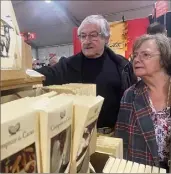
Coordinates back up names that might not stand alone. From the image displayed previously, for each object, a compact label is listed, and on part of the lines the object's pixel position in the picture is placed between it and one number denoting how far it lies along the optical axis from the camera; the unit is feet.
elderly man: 5.14
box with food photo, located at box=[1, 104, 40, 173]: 1.33
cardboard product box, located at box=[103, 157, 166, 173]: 2.10
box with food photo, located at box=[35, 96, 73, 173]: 1.55
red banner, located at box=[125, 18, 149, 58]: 8.80
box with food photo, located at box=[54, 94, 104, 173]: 1.84
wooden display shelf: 1.96
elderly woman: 4.08
